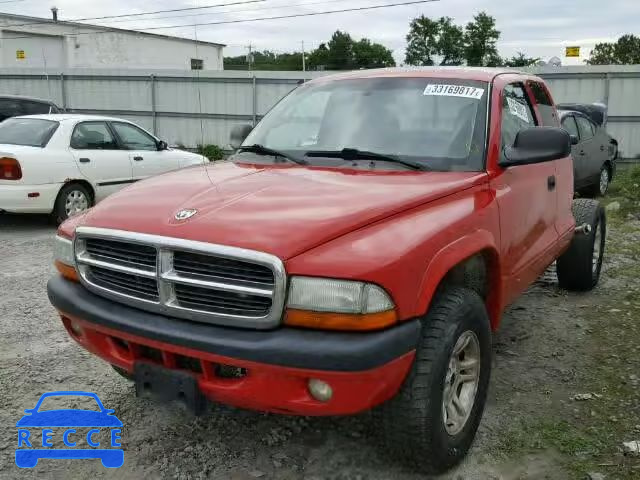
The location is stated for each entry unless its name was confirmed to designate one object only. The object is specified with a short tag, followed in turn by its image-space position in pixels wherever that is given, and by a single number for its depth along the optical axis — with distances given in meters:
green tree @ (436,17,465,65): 57.91
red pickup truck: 2.33
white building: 31.95
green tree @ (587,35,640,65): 52.69
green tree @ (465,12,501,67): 55.29
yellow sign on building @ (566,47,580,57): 22.34
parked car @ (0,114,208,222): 7.81
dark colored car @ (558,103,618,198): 10.44
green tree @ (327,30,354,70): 72.59
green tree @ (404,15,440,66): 59.97
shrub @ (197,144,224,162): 16.73
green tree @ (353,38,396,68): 72.50
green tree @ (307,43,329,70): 71.77
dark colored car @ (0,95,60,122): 12.02
